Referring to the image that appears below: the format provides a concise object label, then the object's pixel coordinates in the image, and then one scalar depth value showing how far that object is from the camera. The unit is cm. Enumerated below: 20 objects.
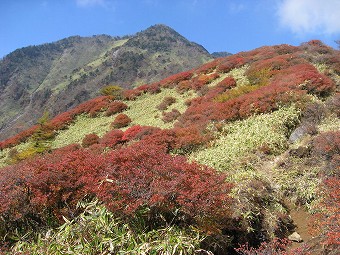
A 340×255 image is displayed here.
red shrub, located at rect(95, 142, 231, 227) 880
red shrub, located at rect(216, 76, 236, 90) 2664
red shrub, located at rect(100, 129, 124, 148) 2142
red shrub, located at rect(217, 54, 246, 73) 3250
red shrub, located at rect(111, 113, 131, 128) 2638
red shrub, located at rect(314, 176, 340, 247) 728
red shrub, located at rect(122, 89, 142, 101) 3440
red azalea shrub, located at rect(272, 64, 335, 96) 1888
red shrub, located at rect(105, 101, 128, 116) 3101
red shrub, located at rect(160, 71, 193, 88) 3494
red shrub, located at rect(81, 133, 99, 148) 2359
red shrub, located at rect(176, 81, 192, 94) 3143
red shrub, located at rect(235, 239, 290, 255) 759
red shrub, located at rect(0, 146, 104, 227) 938
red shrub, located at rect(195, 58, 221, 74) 3499
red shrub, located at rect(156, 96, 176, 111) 2802
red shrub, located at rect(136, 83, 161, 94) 3456
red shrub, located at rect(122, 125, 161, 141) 2079
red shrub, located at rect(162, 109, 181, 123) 2402
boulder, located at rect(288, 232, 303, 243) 977
